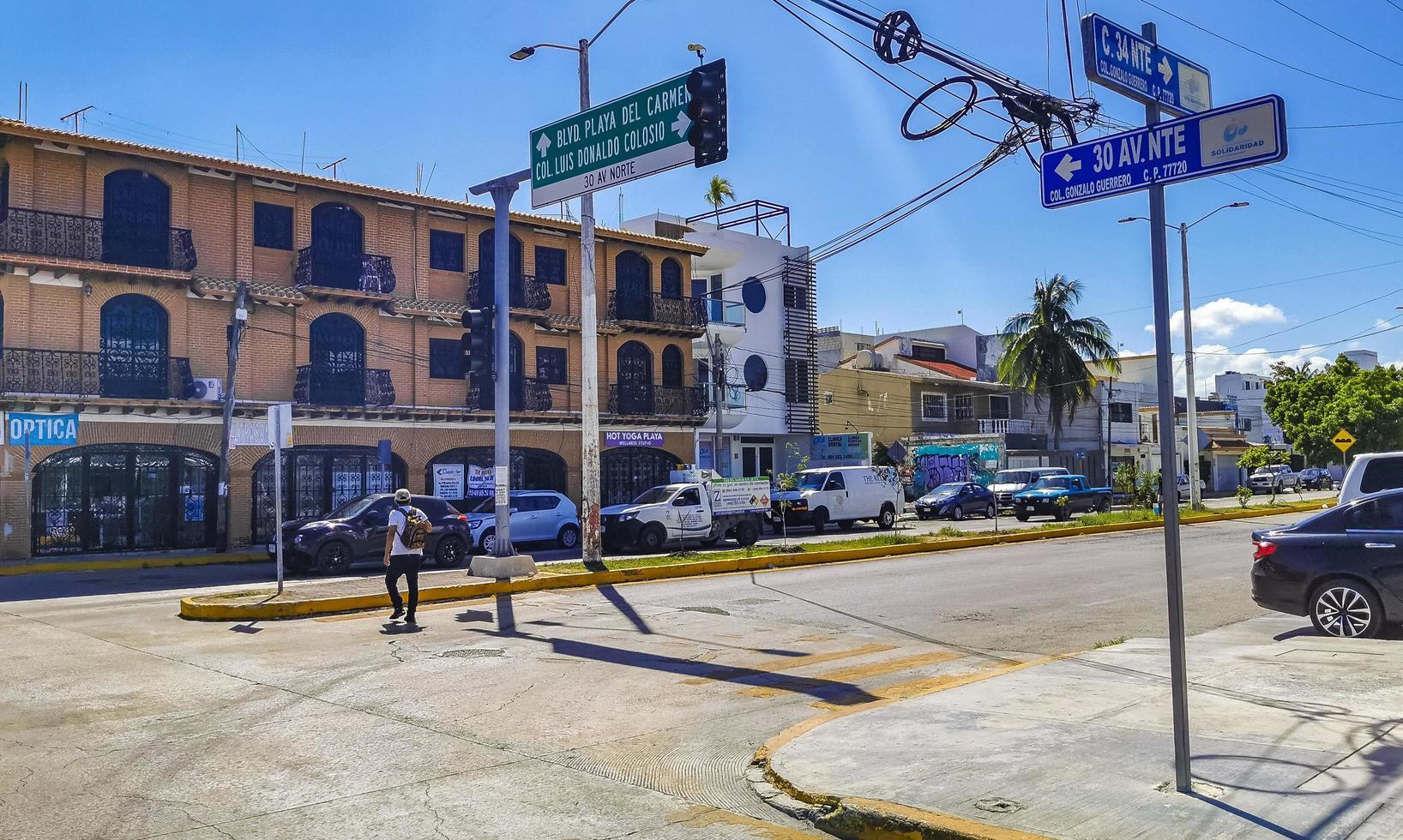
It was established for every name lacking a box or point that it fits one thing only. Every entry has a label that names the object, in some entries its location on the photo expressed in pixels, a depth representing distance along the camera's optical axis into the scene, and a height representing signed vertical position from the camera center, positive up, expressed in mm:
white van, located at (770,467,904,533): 33094 -820
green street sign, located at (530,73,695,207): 13984 +4556
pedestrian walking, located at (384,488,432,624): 13867 -824
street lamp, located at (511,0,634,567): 19812 +1916
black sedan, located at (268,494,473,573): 21266 -1085
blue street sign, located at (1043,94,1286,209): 5324 +1597
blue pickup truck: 37500 -1107
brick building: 26719 +4144
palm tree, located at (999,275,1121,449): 54656 +5768
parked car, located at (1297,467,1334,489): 73500 -1189
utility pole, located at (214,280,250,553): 27359 +2914
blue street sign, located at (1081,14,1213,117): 5934 +2235
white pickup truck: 26109 -967
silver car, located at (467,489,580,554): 27656 -1011
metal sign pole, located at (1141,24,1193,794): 5488 -81
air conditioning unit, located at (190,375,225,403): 28609 +2517
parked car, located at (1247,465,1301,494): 69312 -1080
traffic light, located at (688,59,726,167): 12922 +4278
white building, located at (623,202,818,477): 44656 +5871
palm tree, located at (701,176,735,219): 49469 +12700
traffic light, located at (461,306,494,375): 17375 +2160
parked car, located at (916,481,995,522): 39719 -1187
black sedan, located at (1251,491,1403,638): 10633 -1066
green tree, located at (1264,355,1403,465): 49666 +2505
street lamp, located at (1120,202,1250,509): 37719 +3351
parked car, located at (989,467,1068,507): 40966 -581
